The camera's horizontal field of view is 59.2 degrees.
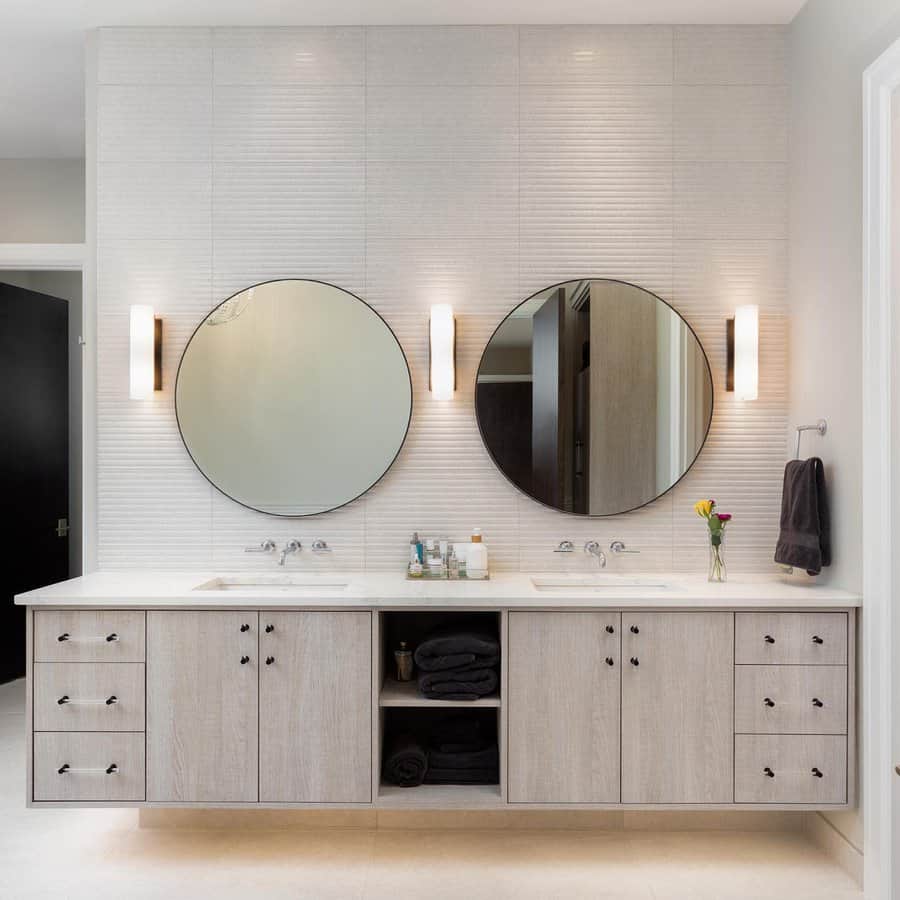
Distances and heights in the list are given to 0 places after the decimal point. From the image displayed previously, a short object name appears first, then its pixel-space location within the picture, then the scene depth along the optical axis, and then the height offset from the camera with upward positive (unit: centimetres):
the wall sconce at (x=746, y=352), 284 +37
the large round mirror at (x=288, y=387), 292 +24
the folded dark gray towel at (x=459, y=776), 254 -104
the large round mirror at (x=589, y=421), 290 +12
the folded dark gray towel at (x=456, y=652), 248 -63
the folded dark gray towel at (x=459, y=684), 247 -72
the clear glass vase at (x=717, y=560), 276 -37
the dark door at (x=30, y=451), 430 +0
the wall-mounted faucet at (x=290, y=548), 290 -35
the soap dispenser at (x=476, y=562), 276 -38
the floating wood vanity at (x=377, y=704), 243 -76
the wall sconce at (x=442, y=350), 285 +37
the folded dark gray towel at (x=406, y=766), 250 -100
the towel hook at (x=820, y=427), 264 +9
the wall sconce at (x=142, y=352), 285 +36
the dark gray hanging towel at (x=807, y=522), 257 -22
